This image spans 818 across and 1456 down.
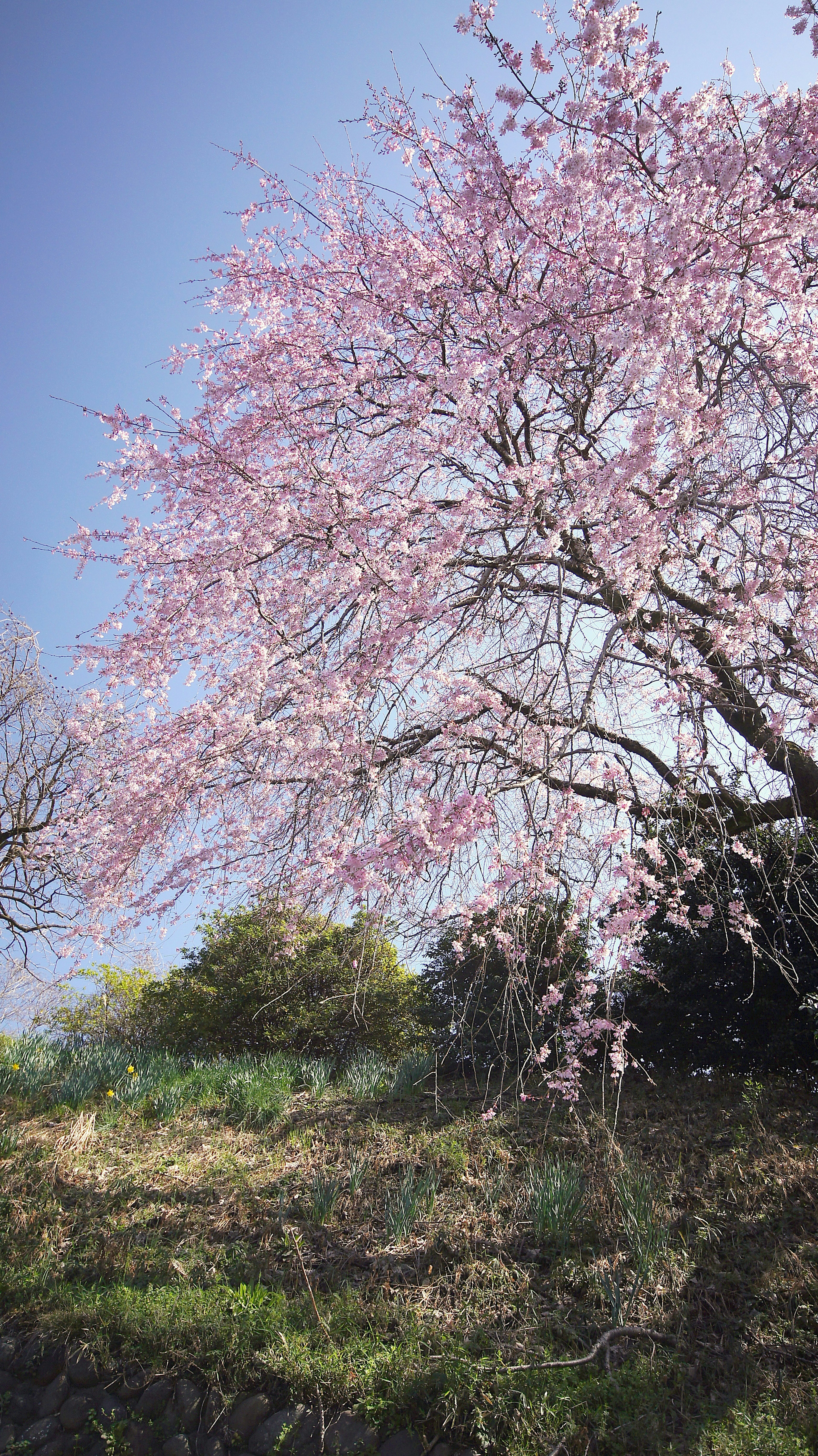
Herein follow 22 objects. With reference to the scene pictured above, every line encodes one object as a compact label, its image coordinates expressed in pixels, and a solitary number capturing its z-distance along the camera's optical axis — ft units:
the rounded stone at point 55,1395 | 11.81
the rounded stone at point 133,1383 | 11.53
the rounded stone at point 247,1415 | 10.61
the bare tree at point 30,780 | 35.06
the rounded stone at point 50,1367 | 12.26
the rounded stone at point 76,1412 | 11.46
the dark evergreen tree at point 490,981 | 15.62
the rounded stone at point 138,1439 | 10.86
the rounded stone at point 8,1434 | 11.51
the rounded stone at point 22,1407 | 11.91
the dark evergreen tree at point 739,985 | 19.85
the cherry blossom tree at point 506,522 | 12.14
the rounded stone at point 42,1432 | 11.42
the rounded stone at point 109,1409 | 11.28
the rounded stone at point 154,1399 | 11.23
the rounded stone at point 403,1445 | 9.80
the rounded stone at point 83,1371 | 11.93
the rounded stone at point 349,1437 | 9.91
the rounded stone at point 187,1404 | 10.91
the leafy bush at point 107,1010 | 29.19
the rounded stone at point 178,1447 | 10.61
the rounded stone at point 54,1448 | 11.21
